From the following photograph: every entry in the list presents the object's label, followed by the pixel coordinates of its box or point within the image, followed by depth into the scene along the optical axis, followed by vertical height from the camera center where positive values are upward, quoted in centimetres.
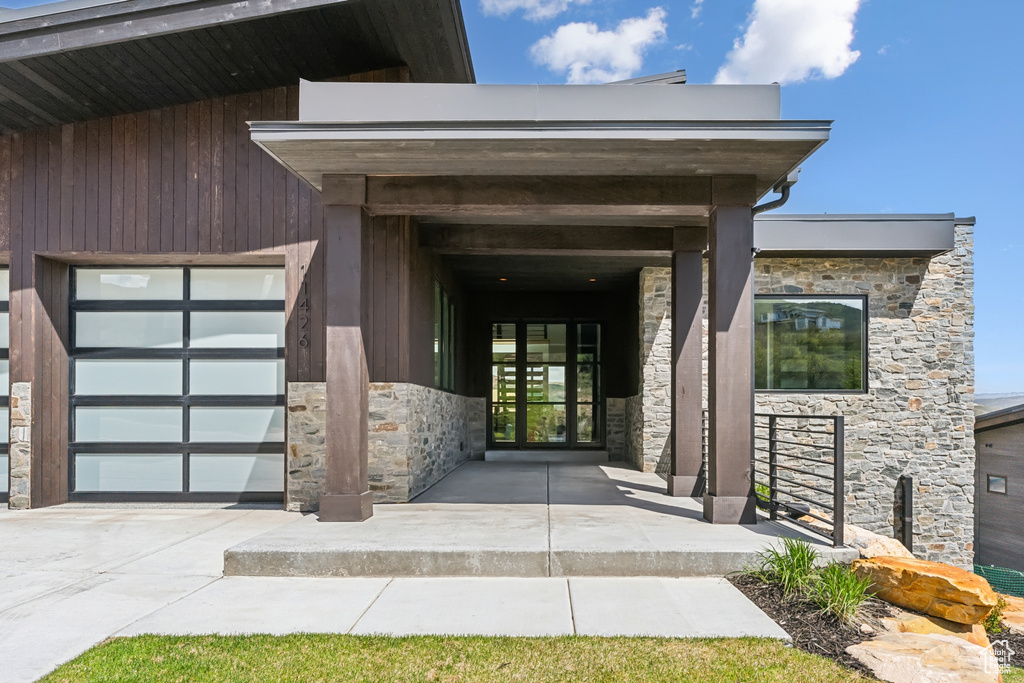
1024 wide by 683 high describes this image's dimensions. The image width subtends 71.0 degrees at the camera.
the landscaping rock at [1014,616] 455 -171
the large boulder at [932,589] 411 -137
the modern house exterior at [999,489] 1355 -259
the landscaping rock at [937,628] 398 -152
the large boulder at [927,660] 315 -139
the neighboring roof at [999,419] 1341 -118
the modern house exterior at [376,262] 558 +106
